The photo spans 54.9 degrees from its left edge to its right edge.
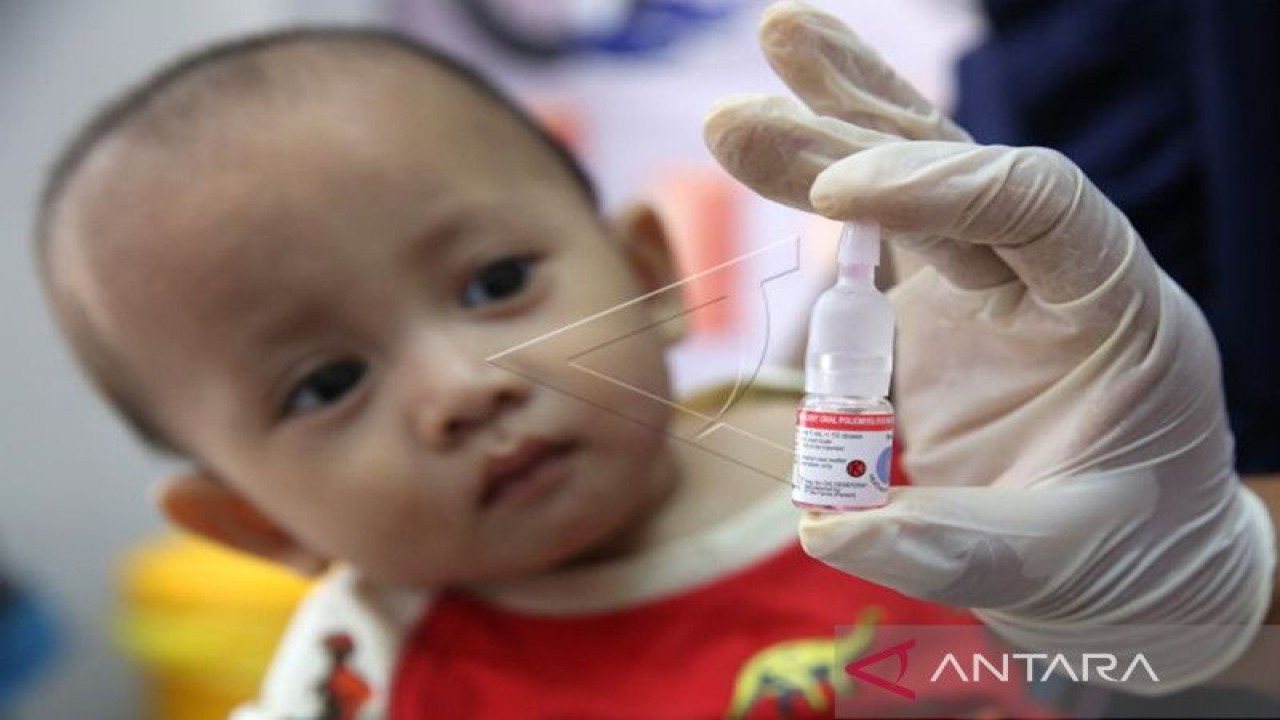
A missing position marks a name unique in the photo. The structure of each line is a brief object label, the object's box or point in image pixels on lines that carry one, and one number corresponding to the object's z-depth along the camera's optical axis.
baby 0.58
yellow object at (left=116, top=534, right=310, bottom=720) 1.24
